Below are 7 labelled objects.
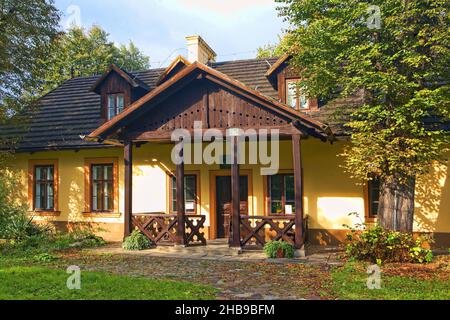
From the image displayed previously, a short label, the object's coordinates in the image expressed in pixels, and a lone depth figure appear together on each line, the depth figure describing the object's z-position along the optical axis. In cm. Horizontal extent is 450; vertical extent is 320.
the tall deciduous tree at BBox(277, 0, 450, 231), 914
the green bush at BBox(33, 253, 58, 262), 1027
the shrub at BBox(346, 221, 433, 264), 934
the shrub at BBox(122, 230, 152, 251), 1186
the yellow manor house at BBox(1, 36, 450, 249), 1130
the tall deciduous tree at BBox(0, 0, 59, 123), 1287
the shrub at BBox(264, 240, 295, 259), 1042
